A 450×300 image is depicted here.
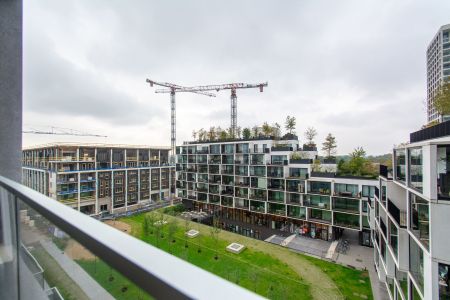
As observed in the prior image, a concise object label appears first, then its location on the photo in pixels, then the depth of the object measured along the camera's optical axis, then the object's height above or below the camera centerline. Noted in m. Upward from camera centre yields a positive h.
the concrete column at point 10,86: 2.08 +0.64
